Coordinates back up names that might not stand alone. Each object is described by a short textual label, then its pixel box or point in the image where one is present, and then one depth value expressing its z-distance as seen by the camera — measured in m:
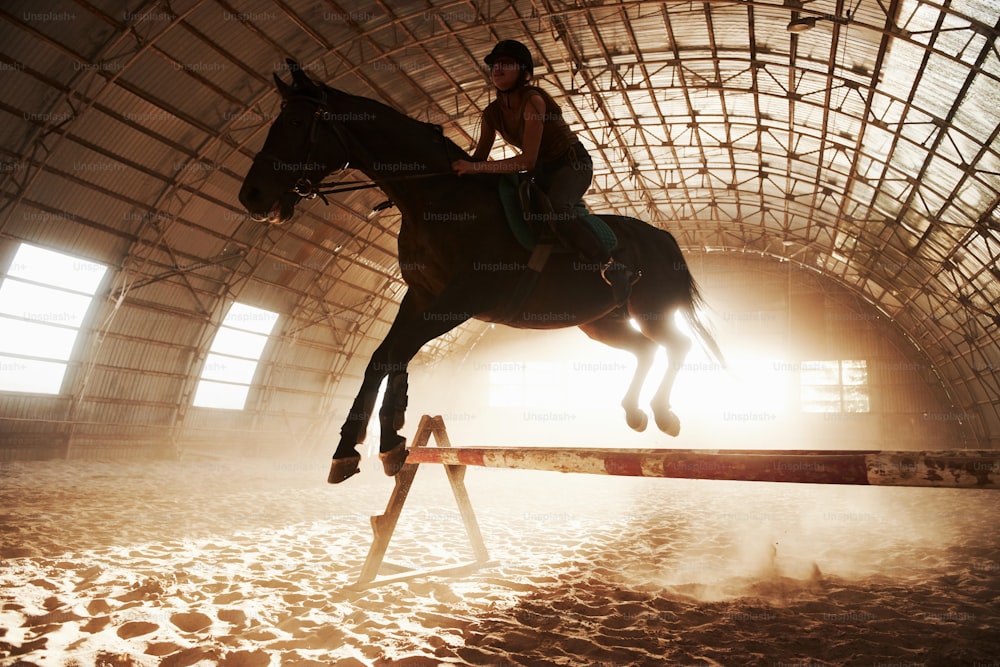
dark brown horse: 3.44
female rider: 3.84
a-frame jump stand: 5.52
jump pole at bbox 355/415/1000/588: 2.55
